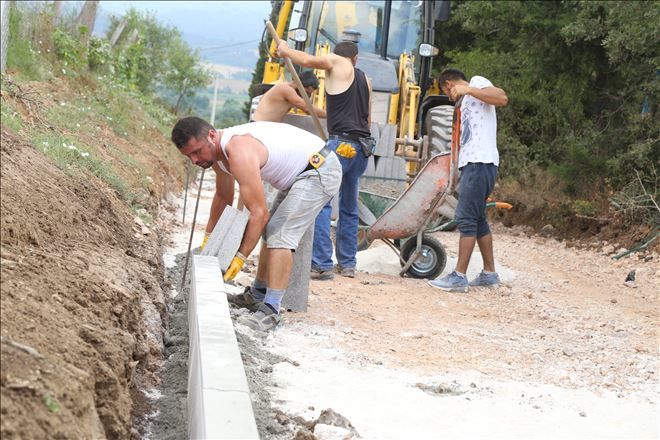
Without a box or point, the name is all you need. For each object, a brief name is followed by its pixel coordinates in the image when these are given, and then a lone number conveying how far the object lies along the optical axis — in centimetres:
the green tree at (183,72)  4134
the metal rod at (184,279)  696
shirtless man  845
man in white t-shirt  881
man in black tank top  869
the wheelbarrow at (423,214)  929
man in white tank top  605
